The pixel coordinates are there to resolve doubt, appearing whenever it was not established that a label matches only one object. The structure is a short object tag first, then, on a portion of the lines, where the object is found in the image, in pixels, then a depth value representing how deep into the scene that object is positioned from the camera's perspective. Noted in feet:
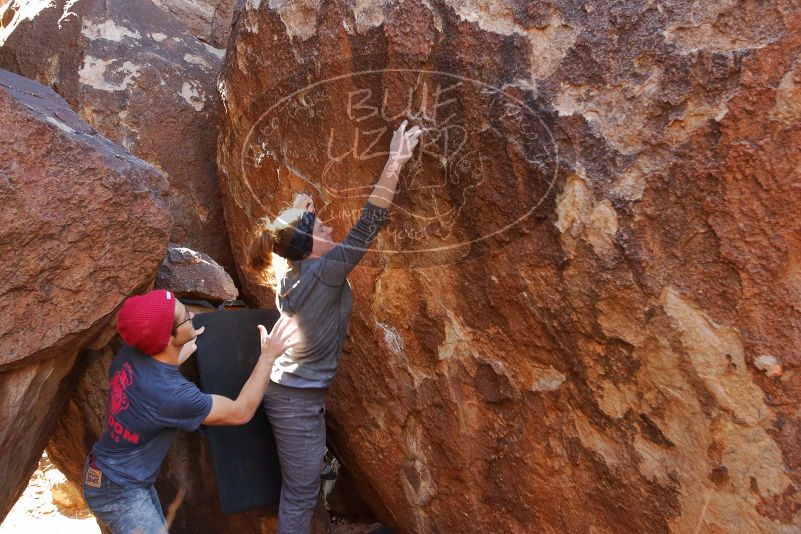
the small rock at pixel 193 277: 8.43
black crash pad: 7.96
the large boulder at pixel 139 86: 10.19
